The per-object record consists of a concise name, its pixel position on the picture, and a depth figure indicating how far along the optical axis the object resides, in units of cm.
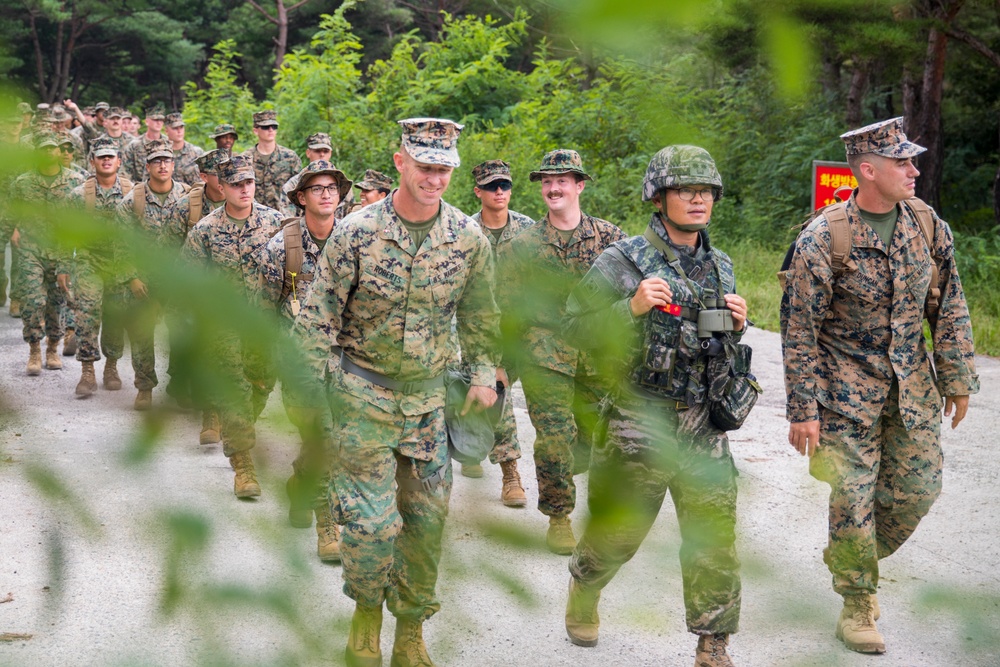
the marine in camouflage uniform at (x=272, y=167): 1130
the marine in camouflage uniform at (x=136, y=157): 1325
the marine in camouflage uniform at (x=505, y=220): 599
